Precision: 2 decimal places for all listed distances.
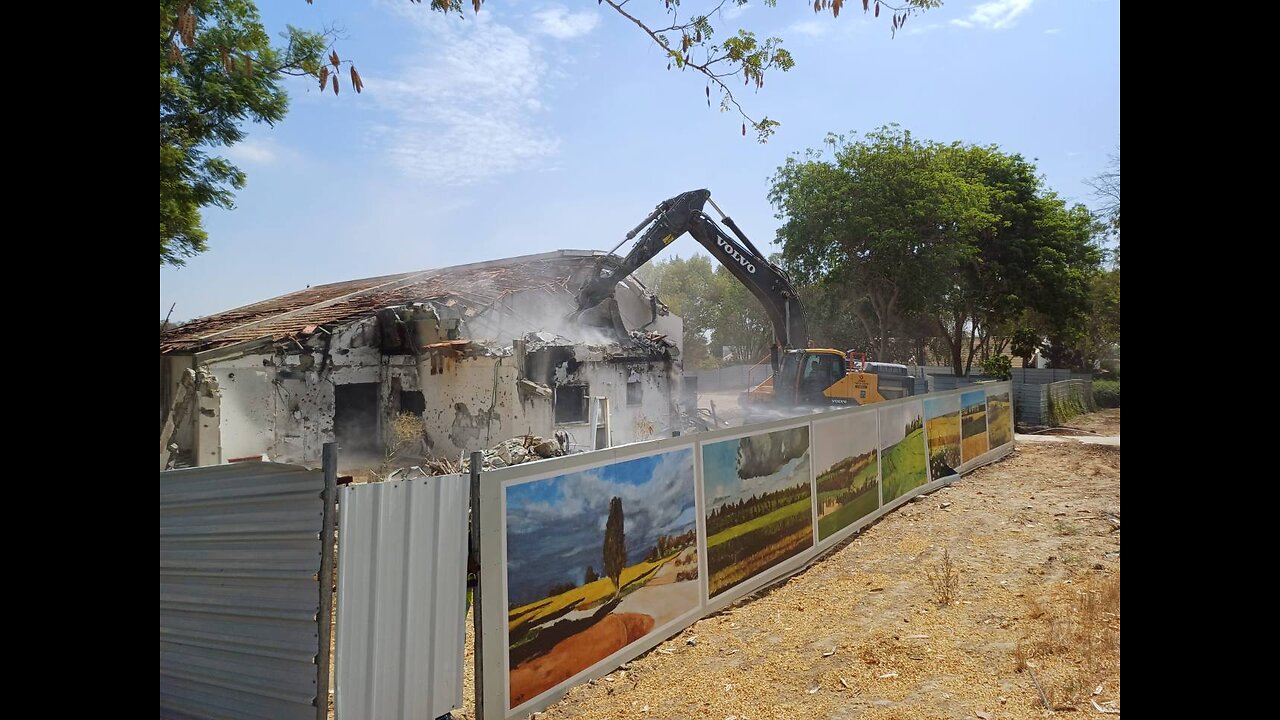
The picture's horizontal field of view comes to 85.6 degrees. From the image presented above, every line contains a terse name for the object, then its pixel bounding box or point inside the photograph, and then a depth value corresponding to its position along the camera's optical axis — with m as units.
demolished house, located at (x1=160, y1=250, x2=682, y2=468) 17.03
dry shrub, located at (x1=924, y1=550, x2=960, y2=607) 7.23
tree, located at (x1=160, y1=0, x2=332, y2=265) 12.73
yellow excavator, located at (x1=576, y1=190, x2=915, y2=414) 20.22
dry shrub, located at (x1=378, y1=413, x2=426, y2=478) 19.03
